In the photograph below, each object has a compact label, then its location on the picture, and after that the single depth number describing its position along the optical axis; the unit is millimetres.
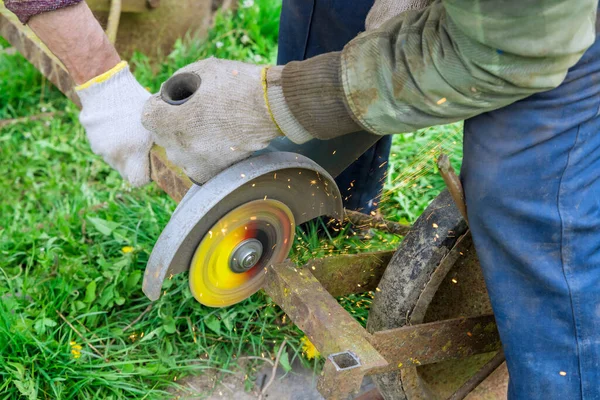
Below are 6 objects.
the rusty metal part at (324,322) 1615
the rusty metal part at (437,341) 1807
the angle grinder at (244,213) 1771
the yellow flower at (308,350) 2467
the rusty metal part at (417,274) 1905
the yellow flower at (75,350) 2293
